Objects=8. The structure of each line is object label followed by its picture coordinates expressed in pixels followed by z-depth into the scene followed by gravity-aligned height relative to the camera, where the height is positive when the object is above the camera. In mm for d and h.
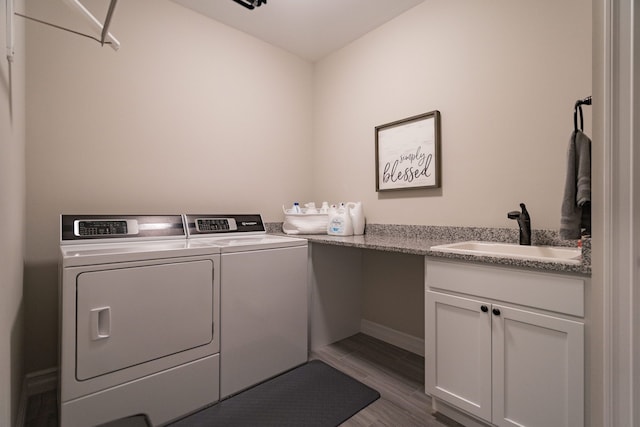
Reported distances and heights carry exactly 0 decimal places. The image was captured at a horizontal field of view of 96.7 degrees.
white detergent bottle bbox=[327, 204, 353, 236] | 2354 -71
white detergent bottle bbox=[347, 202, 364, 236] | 2441 -22
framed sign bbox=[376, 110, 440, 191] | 2066 +477
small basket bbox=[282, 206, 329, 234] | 2494 -74
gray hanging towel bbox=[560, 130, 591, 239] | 1125 +96
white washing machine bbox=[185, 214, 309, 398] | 1675 -562
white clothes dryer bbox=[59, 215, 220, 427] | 1234 -537
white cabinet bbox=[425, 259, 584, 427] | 1082 -567
